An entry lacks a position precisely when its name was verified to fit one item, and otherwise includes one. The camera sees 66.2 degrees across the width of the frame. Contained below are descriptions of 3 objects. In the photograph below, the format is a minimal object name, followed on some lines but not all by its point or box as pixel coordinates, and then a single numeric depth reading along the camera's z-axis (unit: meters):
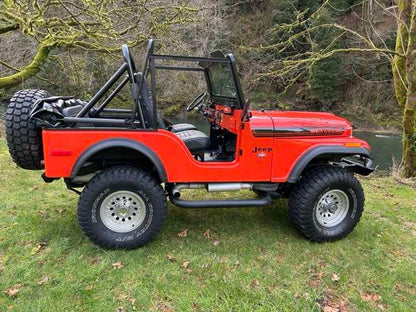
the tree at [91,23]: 5.92
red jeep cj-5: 2.91
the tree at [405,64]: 6.86
